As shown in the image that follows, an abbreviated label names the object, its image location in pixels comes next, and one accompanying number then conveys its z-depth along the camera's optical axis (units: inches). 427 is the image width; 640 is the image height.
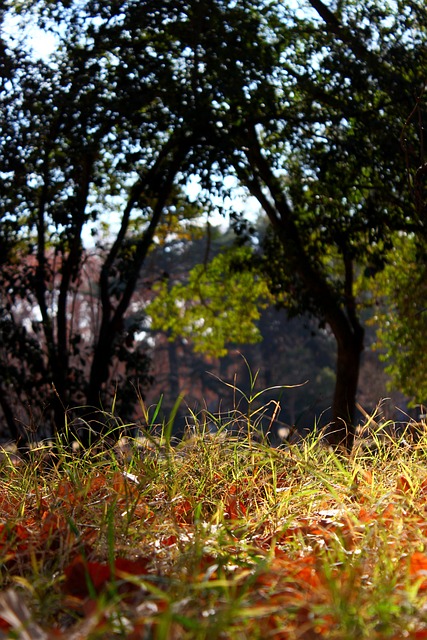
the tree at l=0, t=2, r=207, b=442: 310.3
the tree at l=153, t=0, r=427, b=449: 302.7
